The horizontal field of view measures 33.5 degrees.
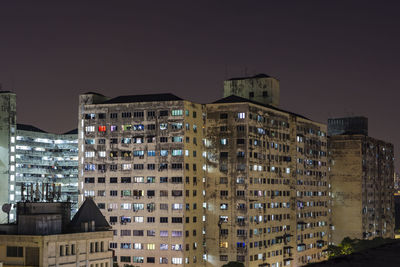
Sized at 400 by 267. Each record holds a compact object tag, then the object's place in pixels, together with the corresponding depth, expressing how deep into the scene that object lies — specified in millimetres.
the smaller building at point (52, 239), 92875
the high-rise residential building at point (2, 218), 189788
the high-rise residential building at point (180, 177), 149250
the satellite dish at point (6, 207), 109969
